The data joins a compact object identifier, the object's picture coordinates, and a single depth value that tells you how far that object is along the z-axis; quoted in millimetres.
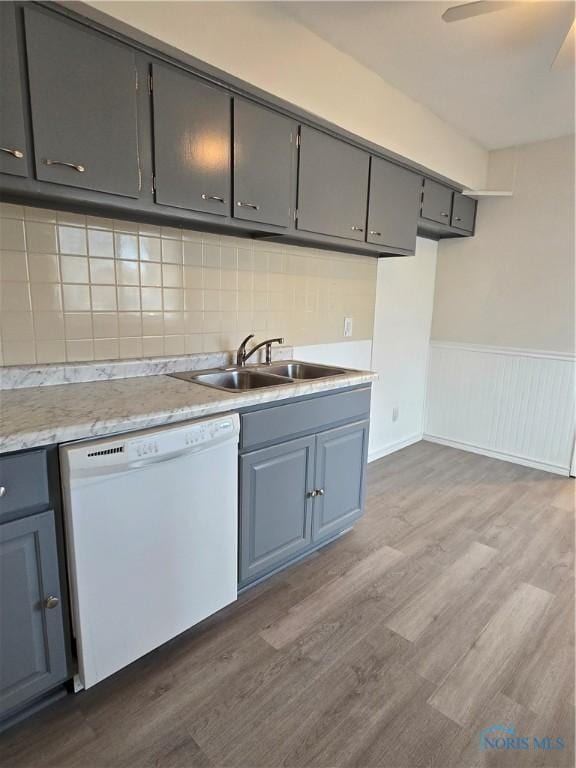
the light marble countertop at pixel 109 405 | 1184
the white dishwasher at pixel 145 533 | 1257
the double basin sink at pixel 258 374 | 2063
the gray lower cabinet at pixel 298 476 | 1771
